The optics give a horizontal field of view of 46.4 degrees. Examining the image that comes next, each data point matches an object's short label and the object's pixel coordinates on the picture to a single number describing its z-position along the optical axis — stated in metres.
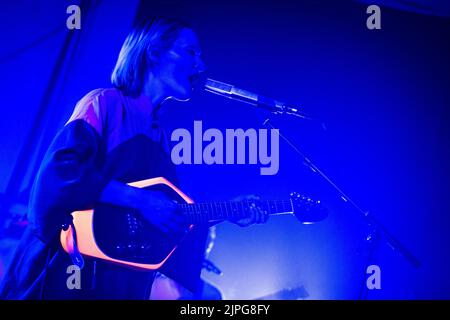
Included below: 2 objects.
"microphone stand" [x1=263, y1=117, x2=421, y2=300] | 2.83
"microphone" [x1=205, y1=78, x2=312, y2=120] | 2.83
